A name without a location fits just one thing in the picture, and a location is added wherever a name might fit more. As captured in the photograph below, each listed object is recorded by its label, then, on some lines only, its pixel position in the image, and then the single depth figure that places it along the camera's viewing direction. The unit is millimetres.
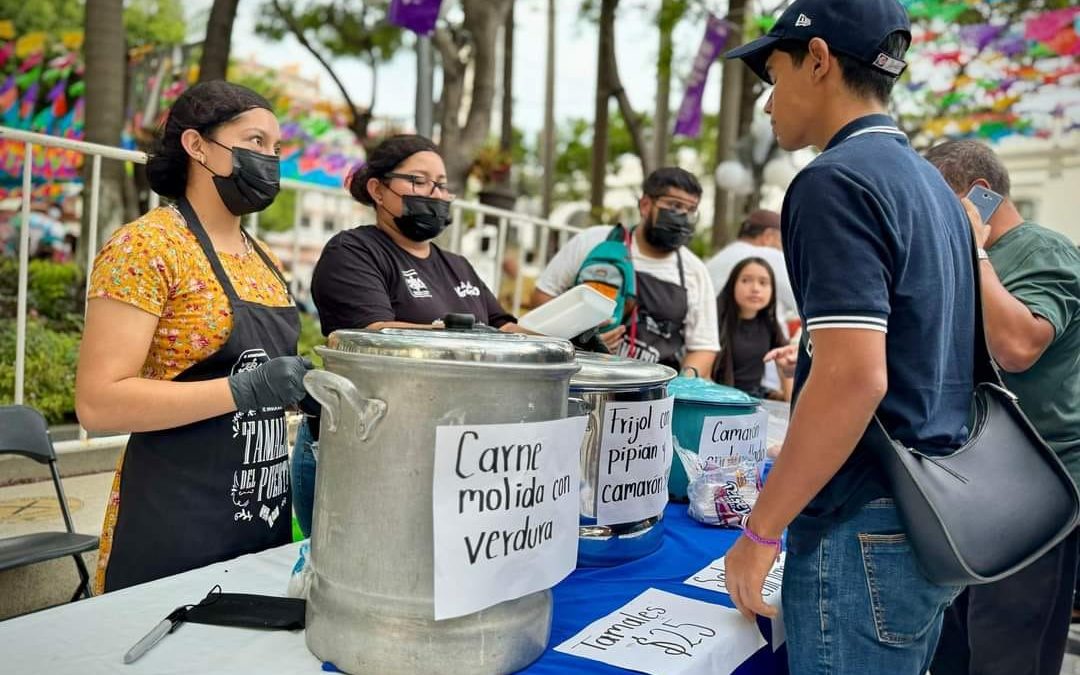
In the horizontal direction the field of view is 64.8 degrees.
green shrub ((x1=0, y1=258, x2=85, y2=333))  6422
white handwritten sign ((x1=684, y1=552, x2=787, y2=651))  1540
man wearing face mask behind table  3523
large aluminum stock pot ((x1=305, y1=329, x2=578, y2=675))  1058
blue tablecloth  1268
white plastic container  2324
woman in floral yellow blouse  1576
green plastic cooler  2062
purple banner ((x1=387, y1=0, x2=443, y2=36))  5445
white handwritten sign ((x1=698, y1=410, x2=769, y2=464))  2057
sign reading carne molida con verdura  1048
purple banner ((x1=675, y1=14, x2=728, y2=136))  9148
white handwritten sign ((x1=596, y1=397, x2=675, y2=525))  1542
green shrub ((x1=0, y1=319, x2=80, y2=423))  4641
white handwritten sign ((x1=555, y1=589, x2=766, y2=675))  1249
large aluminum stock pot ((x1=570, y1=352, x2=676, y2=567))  1521
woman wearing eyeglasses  2410
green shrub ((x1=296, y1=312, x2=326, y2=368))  6757
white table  1129
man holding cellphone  2326
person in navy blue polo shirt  1194
